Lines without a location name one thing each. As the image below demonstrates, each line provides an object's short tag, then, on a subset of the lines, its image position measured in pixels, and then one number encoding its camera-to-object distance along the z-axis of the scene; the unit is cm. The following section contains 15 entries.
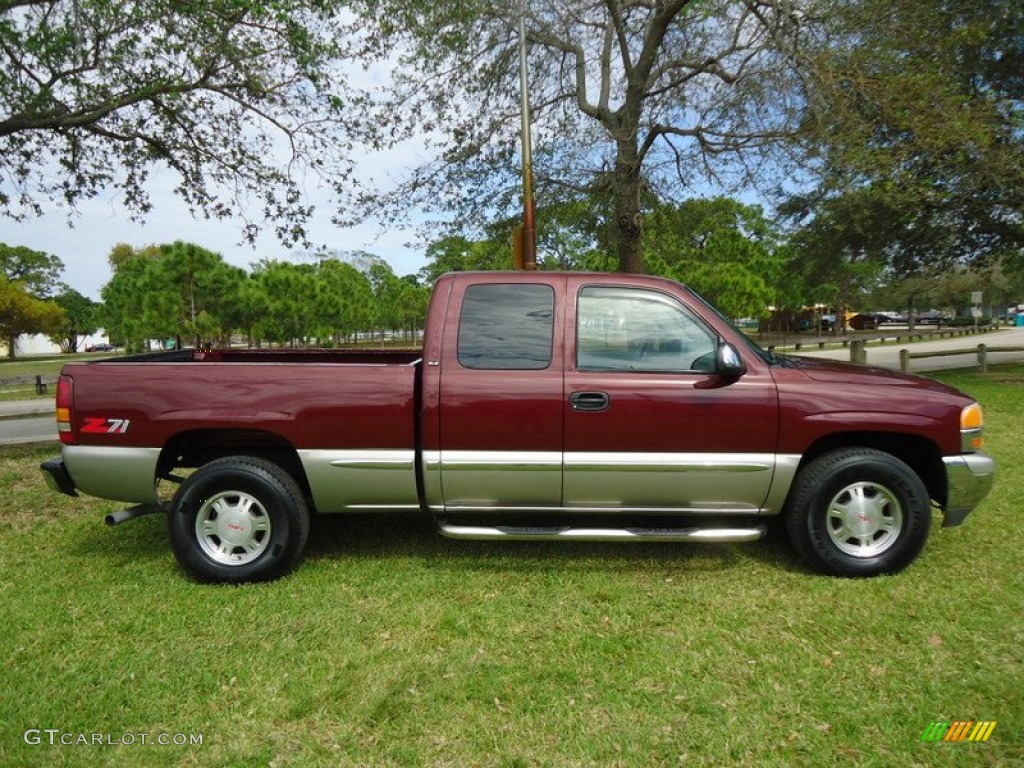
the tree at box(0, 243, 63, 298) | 6319
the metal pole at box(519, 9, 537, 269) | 902
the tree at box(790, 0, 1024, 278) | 790
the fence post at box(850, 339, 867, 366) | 1311
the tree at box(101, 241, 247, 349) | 2741
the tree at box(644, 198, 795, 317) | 3791
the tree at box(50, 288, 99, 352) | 6968
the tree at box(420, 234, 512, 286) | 1172
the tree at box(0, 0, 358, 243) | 671
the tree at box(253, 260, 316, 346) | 3256
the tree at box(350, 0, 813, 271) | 859
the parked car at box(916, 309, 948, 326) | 6862
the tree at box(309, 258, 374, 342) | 3488
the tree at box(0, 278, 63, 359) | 5066
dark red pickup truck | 370
